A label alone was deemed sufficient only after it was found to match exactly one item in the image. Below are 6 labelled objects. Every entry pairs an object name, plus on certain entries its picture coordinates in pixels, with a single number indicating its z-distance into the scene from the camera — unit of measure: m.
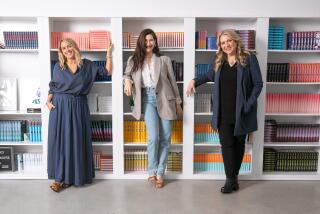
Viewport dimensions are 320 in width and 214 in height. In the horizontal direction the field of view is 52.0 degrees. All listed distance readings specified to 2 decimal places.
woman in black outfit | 3.46
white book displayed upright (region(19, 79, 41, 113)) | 4.21
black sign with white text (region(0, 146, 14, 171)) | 4.10
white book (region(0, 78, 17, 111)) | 4.17
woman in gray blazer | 3.73
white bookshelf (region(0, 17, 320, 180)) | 3.91
